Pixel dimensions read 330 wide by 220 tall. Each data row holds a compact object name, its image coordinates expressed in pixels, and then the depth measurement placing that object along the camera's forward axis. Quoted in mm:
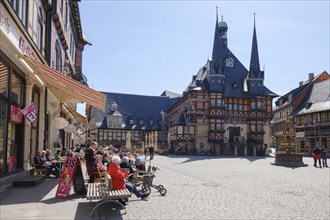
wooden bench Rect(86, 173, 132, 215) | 7427
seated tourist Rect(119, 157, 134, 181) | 11562
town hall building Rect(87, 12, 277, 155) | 49406
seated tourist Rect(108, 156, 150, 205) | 8252
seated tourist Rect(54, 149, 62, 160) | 15828
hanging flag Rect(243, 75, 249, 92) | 53169
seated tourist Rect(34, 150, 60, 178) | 13992
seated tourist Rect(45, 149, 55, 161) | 14941
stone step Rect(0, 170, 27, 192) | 10172
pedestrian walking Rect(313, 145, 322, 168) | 26134
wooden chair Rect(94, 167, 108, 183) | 10600
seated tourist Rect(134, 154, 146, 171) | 13391
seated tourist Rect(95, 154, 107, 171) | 11130
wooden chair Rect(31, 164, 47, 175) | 13961
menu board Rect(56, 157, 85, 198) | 9484
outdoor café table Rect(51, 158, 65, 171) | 14533
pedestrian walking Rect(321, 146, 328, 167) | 26741
